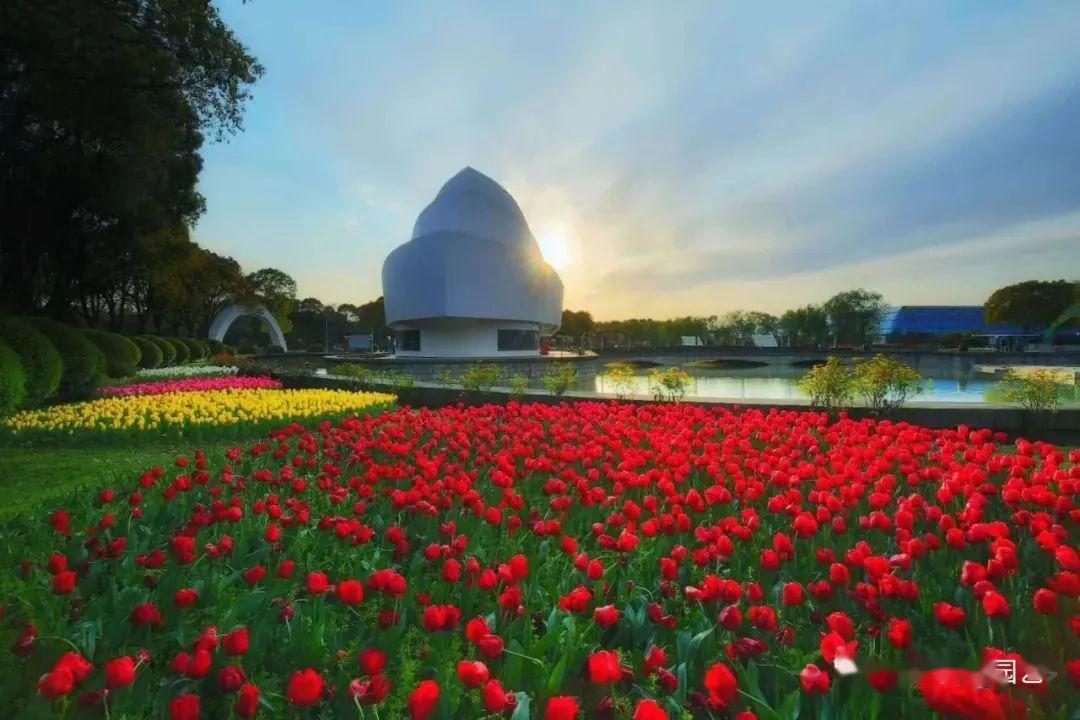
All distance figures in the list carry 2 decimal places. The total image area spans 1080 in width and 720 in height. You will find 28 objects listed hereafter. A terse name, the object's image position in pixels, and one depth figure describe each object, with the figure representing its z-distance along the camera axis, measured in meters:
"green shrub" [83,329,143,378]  17.42
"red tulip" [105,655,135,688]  1.83
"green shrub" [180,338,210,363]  38.60
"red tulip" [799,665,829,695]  1.82
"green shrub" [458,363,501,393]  12.03
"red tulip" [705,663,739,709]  1.76
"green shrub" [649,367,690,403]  10.16
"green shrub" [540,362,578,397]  11.78
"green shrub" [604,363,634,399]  11.77
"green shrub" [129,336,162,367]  25.64
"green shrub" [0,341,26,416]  9.01
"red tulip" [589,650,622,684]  1.78
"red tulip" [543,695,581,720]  1.58
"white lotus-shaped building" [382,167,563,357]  43.09
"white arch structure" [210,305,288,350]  52.91
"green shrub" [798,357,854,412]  8.69
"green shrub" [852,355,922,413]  8.52
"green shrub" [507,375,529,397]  11.39
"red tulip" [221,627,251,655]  2.05
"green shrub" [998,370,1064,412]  7.87
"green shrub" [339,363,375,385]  15.97
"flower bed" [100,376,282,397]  13.68
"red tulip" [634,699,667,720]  1.51
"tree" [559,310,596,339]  95.06
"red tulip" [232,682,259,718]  1.78
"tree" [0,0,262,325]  12.46
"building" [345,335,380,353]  85.19
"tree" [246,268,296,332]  57.88
